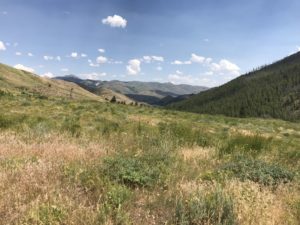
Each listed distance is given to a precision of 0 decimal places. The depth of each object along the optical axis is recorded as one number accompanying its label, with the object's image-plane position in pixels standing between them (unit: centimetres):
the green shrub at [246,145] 668
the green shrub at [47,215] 271
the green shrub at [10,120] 851
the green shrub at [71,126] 828
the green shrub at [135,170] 382
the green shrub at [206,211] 284
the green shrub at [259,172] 419
